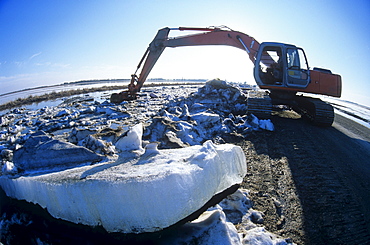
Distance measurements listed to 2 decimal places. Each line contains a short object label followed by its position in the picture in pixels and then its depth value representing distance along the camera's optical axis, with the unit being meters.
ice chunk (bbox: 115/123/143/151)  1.87
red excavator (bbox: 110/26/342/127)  5.70
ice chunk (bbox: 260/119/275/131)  4.80
